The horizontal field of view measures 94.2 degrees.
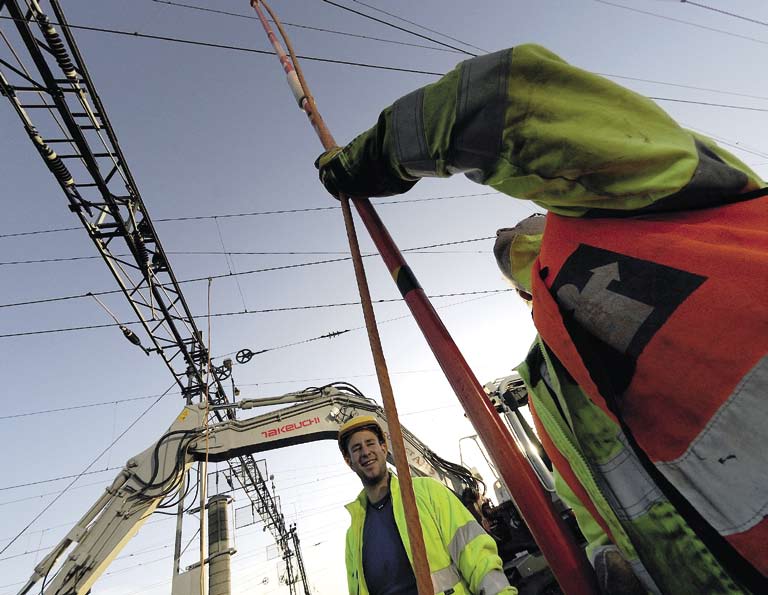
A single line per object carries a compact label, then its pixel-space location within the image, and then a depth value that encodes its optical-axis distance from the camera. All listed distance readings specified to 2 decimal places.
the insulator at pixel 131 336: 8.77
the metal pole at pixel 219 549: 11.71
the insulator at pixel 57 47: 5.30
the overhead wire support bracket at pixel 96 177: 5.58
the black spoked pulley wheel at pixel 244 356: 10.88
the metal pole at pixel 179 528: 6.32
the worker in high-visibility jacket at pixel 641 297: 0.60
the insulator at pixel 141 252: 7.79
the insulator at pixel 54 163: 6.12
